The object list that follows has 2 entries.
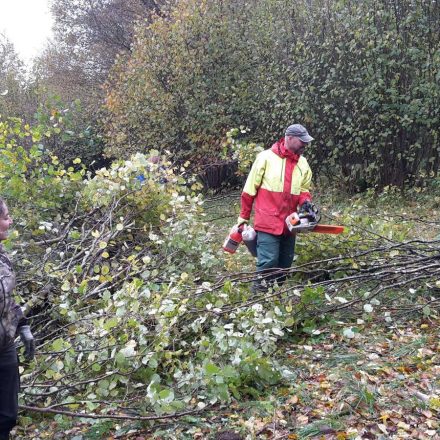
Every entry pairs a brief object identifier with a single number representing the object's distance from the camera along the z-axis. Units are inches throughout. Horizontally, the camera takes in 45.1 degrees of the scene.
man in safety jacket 172.9
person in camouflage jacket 105.0
